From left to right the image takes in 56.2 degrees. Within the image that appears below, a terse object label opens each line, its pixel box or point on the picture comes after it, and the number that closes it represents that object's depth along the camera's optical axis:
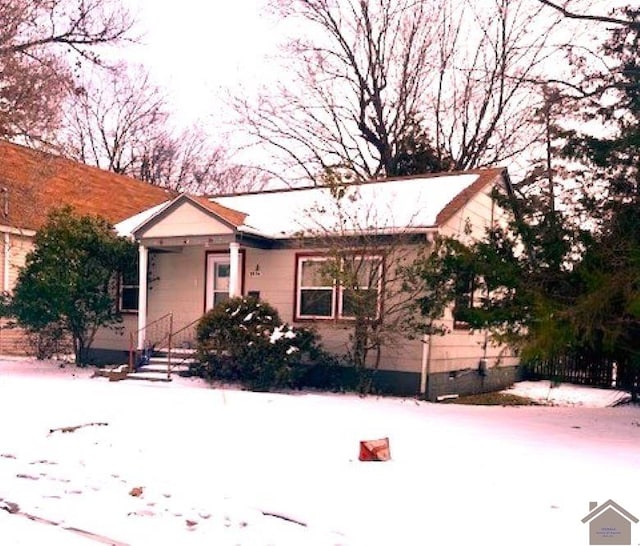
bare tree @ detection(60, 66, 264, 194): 35.53
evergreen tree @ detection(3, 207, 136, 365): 13.41
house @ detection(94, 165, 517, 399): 11.71
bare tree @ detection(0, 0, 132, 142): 11.72
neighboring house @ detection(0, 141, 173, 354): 14.02
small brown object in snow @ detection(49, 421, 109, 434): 7.23
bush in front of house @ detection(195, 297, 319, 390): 11.23
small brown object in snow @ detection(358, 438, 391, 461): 6.14
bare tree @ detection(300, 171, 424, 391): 11.10
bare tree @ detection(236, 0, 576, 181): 24.81
